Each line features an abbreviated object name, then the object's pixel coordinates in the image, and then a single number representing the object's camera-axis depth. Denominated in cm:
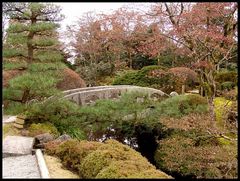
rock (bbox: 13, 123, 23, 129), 977
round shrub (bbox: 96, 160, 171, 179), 523
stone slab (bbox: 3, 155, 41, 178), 649
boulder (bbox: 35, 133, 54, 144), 878
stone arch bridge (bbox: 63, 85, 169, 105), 1288
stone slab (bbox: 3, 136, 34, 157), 794
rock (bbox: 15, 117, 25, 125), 980
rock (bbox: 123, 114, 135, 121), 1138
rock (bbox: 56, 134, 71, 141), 887
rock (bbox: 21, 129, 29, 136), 938
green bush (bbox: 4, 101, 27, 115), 980
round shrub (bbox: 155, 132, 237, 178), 779
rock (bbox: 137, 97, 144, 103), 1139
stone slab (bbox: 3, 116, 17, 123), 1039
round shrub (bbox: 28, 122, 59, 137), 955
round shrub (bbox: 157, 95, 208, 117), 1073
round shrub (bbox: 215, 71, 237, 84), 1662
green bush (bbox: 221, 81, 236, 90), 1559
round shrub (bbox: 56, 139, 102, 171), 705
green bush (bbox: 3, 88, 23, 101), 986
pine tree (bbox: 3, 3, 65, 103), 957
